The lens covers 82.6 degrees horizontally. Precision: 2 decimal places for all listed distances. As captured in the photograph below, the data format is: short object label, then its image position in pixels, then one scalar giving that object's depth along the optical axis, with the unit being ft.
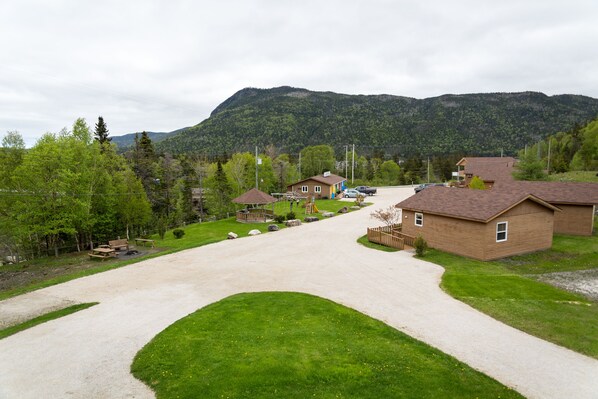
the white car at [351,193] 203.21
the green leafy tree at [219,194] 159.12
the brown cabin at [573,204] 89.40
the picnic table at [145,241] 101.41
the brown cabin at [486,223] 70.90
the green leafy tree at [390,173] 299.58
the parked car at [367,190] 217.36
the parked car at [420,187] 212.31
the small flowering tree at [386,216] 93.45
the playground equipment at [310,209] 144.15
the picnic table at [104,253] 88.92
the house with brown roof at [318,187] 196.44
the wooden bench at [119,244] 94.37
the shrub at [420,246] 74.52
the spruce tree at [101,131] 149.89
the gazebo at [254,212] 127.95
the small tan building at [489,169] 172.06
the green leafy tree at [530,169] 139.54
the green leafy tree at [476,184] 139.03
